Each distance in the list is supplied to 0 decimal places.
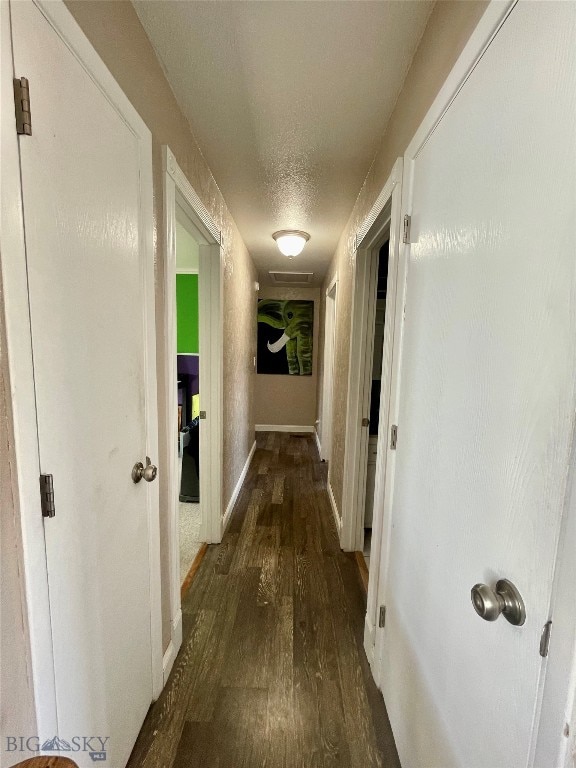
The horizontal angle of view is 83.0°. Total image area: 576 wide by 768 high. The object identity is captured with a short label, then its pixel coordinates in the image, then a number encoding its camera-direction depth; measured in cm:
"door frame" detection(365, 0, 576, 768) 46
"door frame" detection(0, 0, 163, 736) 58
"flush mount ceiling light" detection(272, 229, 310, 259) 271
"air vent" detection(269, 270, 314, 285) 430
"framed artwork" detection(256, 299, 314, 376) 512
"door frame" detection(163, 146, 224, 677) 140
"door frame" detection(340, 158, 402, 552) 208
